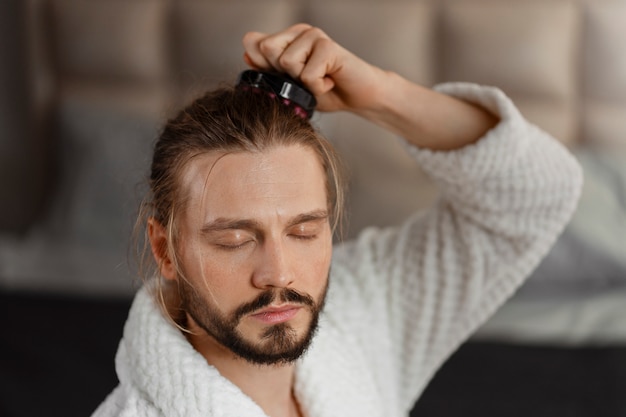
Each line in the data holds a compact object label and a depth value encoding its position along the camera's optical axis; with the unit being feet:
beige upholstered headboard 7.63
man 4.16
